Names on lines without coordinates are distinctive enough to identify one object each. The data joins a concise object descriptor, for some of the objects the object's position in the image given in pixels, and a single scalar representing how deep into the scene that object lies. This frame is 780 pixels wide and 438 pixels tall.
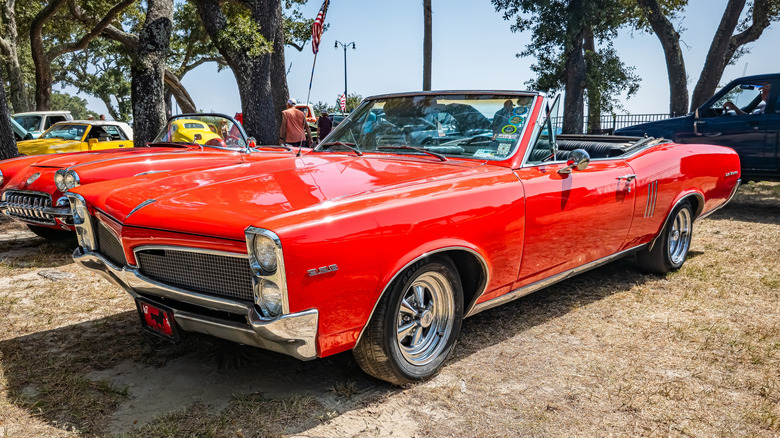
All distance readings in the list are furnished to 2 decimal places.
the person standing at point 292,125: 11.09
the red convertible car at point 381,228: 2.53
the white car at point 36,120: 16.94
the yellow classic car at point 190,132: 6.86
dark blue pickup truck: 8.54
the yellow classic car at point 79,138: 10.92
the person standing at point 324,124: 16.94
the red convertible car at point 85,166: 5.57
